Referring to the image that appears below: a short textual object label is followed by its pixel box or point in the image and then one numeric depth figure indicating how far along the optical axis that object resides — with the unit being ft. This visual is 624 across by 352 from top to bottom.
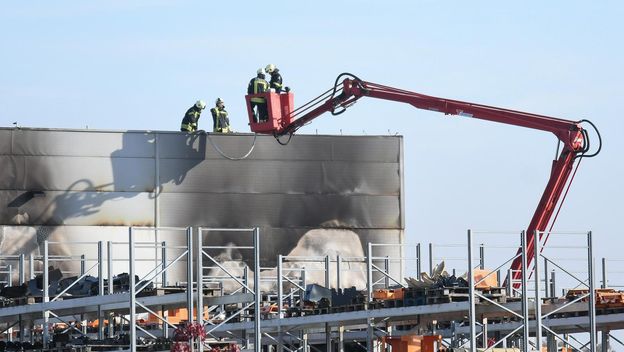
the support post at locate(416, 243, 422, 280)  234.38
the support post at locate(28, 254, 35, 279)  240.61
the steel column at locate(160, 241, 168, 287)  204.49
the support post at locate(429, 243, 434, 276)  233.80
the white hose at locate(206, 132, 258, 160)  286.66
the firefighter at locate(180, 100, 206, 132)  289.33
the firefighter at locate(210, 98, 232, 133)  290.56
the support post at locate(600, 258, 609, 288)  240.16
